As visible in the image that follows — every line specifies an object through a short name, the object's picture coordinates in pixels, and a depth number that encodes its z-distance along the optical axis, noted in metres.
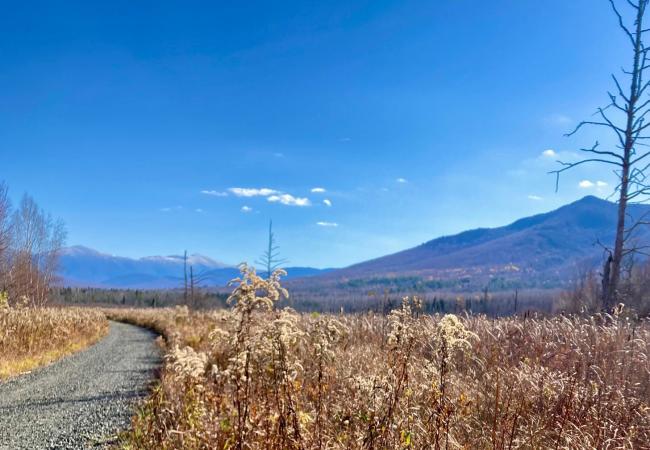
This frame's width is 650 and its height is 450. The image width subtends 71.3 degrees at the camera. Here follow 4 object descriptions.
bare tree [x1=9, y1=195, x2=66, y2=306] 40.28
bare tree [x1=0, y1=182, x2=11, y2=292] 28.60
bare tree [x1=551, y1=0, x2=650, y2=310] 12.66
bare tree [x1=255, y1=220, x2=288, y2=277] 42.54
